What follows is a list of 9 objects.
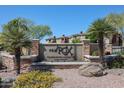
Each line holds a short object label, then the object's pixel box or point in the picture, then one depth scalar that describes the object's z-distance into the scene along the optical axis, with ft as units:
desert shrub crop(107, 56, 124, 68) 23.92
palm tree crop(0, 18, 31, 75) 22.26
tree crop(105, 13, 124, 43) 50.41
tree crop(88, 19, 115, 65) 23.70
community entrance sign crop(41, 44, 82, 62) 28.86
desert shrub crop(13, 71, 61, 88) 16.73
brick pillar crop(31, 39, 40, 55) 28.49
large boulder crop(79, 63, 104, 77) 20.55
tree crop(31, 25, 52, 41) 69.08
